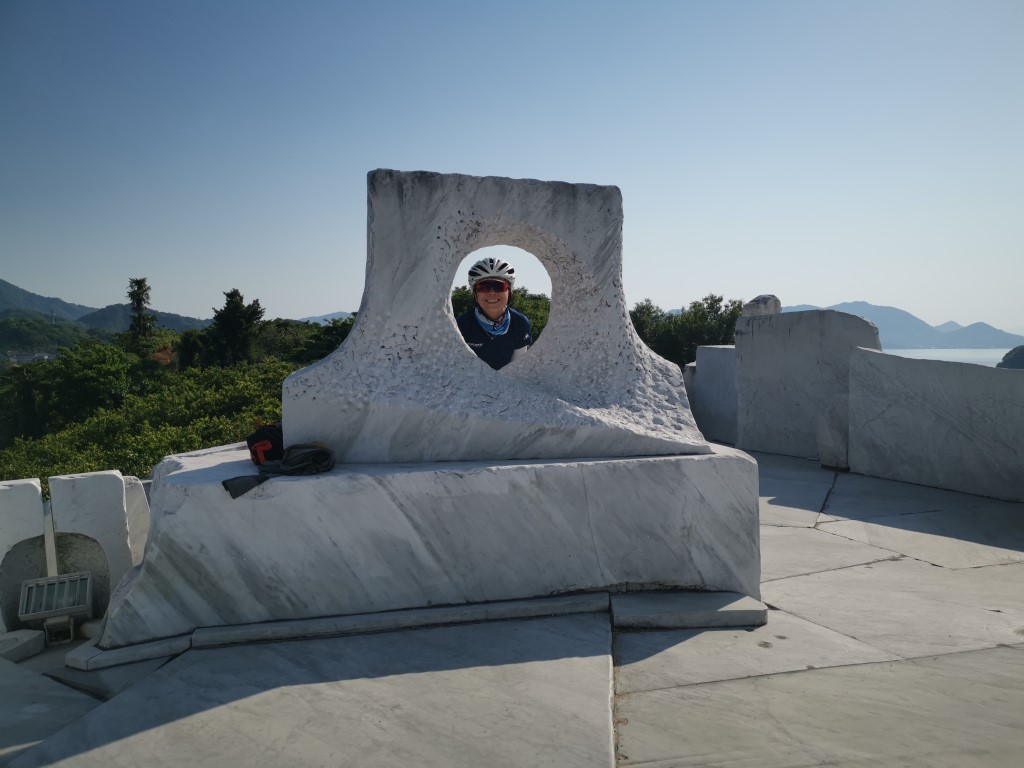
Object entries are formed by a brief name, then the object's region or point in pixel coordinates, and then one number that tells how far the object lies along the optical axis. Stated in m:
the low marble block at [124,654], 2.84
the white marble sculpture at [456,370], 3.39
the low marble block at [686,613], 3.03
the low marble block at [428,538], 3.00
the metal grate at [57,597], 3.27
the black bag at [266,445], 3.30
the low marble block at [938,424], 5.52
